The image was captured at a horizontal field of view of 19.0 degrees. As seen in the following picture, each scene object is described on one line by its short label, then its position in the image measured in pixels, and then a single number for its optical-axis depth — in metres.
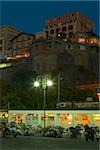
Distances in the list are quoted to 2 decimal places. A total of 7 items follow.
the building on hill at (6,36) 103.62
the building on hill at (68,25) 100.19
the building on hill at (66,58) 79.25
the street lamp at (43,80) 28.22
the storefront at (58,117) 27.89
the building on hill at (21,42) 97.62
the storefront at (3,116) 34.64
